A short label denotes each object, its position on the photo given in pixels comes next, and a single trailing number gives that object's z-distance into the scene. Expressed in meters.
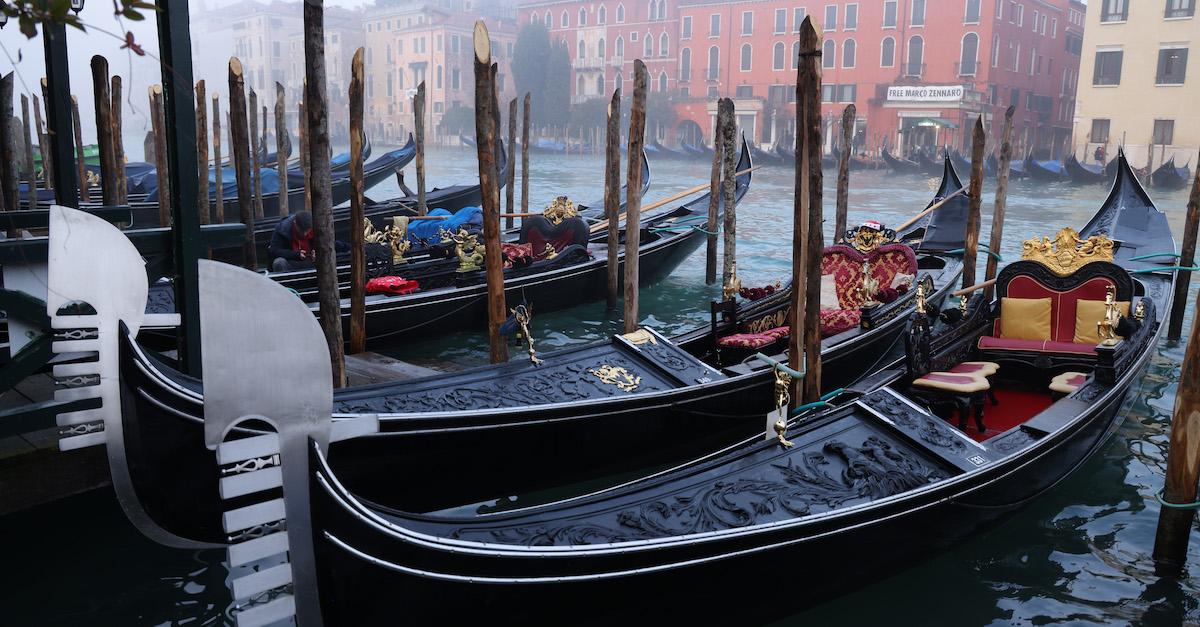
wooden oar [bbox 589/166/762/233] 6.85
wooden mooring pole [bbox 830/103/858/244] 6.23
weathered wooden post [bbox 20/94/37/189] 6.69
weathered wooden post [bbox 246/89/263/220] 7.67
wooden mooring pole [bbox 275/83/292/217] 7.75
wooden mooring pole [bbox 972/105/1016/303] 5.55
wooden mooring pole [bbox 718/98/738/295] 5.77
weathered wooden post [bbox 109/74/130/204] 7.04
